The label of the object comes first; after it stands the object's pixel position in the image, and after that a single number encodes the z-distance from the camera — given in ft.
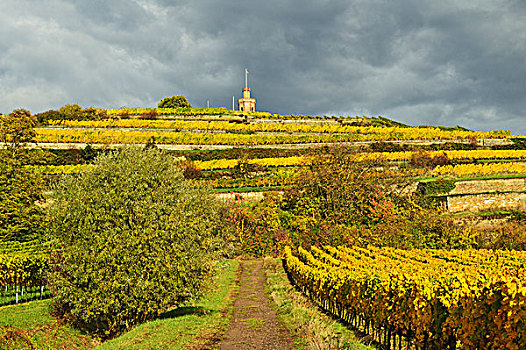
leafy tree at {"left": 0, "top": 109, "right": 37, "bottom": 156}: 197.92
